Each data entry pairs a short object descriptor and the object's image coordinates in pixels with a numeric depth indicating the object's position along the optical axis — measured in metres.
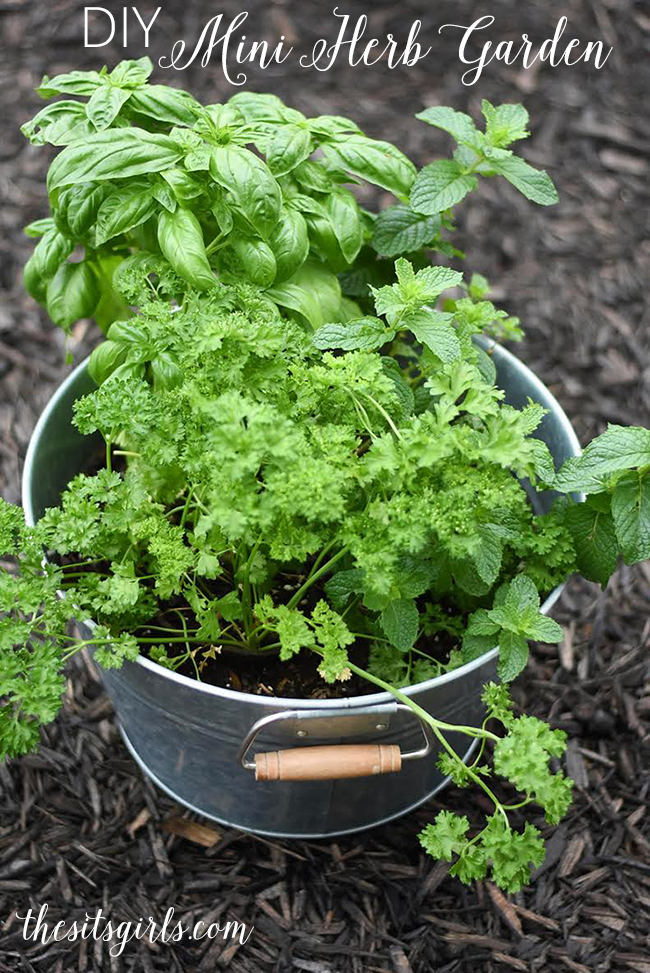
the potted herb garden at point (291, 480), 1.27
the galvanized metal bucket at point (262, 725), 1.38
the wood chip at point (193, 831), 1.91
